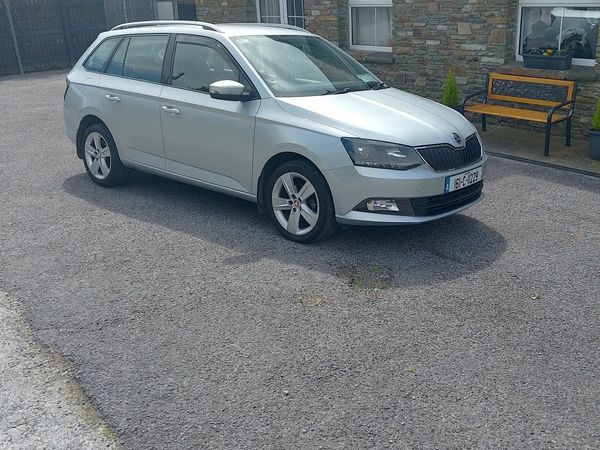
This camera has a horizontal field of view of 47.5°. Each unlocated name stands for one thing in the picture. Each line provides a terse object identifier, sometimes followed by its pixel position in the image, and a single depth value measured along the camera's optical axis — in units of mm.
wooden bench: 8828
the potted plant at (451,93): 10211
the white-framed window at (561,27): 9414
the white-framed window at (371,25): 12352
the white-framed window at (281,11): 14328
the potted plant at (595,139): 8391
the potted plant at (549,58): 9602
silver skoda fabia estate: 5605
